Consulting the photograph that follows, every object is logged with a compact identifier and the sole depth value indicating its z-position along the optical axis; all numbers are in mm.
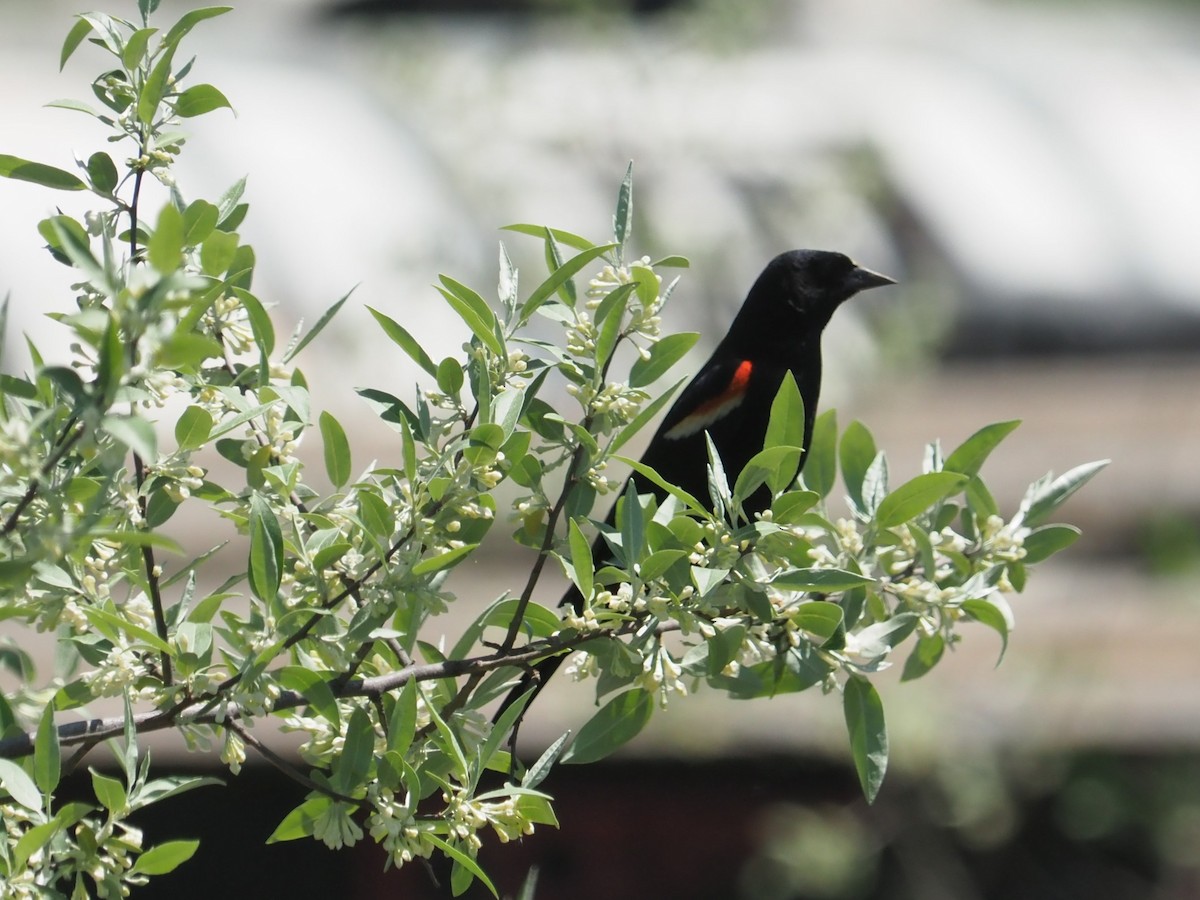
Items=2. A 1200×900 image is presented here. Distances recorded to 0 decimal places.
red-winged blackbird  7714
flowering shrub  7197
